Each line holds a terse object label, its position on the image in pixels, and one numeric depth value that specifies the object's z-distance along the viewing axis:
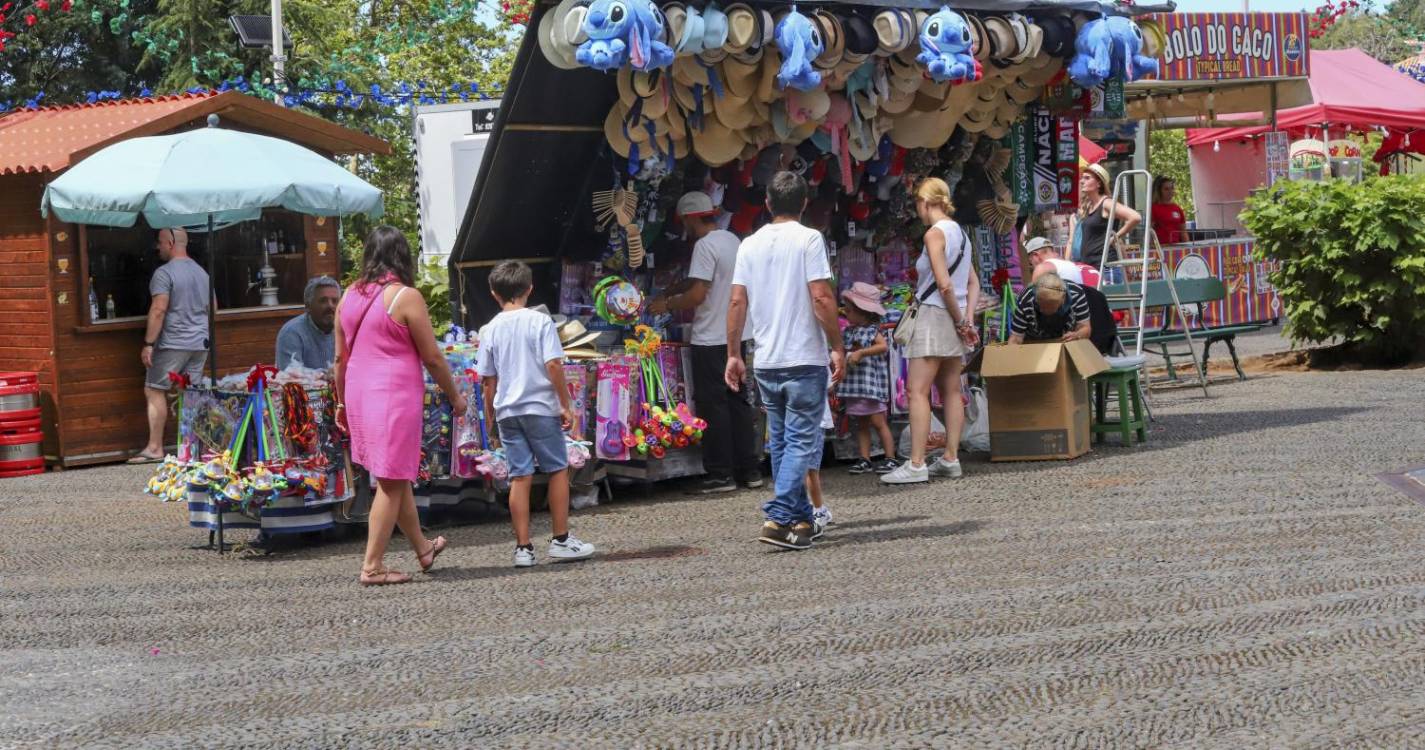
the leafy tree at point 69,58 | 24.89
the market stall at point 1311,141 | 21.25
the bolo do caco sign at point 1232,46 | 20.52
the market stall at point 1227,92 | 18.50
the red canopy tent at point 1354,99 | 23.56
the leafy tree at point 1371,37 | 56.78
